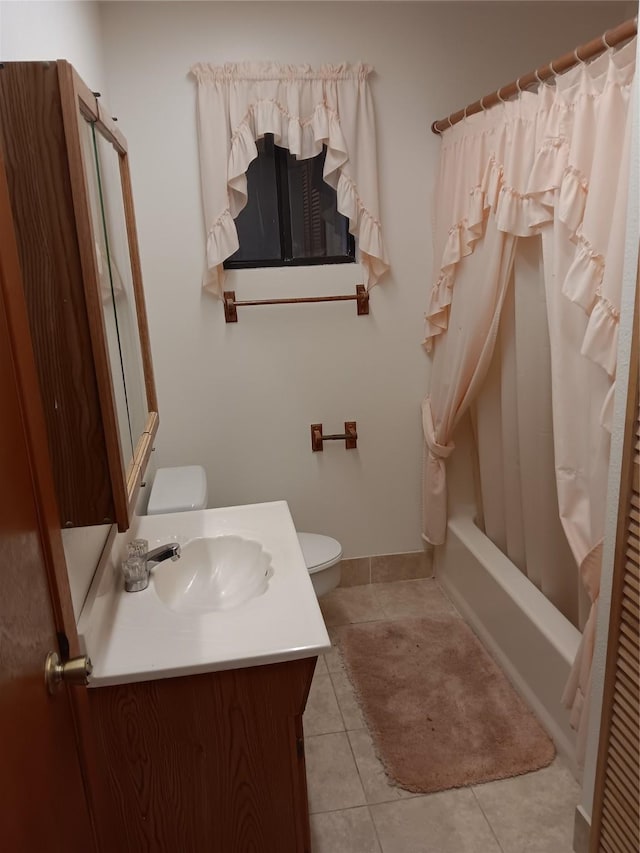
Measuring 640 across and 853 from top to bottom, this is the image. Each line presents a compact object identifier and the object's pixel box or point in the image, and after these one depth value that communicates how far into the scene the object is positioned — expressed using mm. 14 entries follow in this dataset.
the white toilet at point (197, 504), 2457
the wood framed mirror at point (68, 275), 1170
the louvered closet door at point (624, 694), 1513
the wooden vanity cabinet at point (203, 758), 1384
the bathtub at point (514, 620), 2164
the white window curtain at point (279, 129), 2631
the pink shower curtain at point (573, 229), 1715
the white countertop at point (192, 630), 1356
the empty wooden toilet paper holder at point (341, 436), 3051
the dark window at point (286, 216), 2844
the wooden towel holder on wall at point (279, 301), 2828
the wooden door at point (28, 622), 835
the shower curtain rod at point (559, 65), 1635
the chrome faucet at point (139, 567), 1664
